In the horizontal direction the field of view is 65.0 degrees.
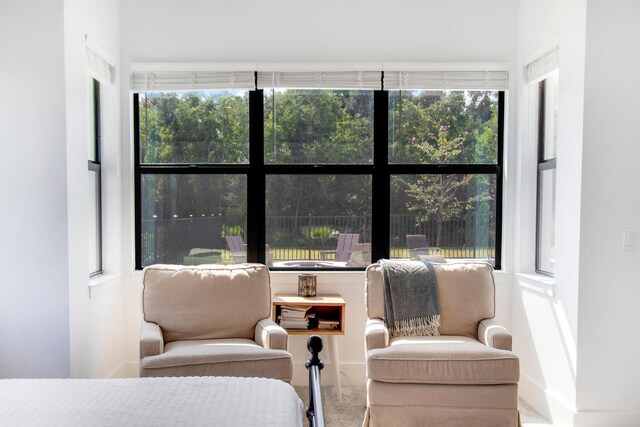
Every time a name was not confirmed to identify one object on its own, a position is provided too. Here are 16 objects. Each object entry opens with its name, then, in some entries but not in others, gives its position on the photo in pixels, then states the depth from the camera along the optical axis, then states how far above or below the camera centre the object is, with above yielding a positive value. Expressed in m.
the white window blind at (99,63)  3.16 +0.88
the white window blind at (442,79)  3.65 +0.85
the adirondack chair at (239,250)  3.78 -0.42
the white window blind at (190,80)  3.63 +0.83
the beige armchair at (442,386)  2.66 -1.02
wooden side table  3.34 -0.81
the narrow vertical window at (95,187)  3.48 +0.05
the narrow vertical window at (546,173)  3.38 +0.16
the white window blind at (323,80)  3.65 +0.84
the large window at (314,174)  3.74 +0.16
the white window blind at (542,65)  3.17 +0.87
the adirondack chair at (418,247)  3.79 -0.39
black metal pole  1.56 -0.65
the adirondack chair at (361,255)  3.79 -0.45
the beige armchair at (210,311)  2.89 -0.74
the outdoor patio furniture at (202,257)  3.79 -0.47
